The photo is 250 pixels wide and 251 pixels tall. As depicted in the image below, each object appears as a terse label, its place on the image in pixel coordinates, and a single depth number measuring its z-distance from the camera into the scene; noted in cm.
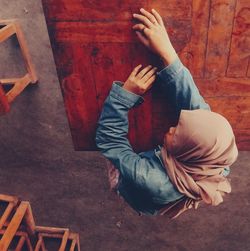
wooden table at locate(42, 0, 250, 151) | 140
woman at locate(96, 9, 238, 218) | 145
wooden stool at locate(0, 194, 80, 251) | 232
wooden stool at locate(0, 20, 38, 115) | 198
